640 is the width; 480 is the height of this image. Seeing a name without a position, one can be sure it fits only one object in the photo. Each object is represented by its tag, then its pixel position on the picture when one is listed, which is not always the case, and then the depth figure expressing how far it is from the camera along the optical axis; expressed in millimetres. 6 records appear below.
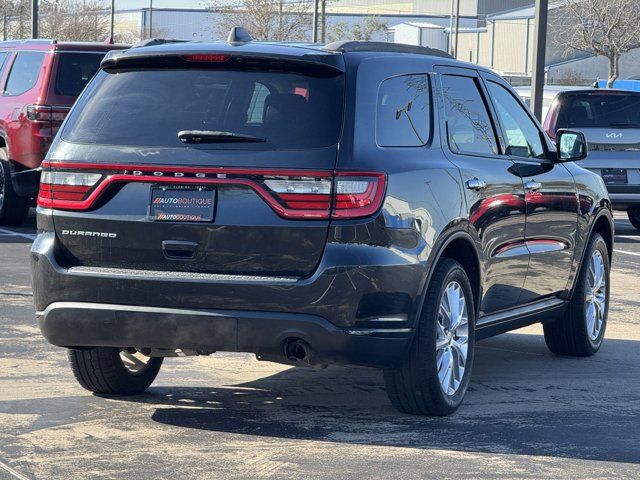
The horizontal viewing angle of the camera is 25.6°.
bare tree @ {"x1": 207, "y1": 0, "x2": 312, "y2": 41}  73812
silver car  17125
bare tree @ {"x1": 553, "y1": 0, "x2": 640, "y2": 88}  59250
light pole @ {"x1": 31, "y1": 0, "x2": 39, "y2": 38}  29469
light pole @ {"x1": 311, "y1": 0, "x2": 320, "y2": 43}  49031
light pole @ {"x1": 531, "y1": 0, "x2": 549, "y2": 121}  19641
